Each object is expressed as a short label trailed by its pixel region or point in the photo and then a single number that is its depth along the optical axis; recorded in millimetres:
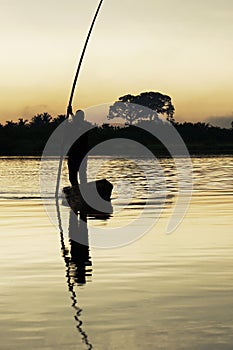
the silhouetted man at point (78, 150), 22719
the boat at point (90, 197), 21812
